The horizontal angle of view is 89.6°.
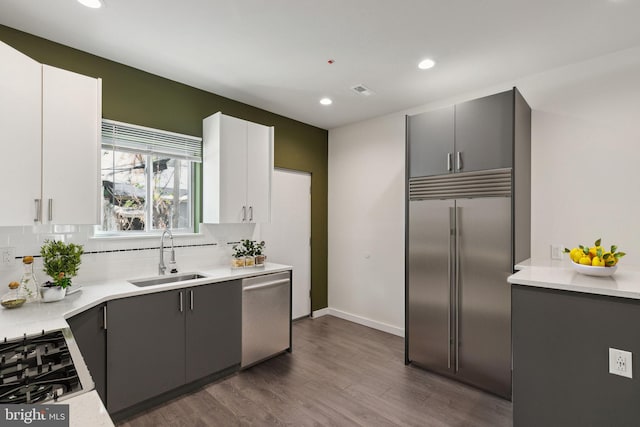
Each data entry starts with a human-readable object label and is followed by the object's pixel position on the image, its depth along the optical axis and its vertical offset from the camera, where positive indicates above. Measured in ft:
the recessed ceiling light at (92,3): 6.57 +4.40
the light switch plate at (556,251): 9.23 -1.00
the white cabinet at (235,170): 10.46 +1.57
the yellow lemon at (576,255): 6.58 -0.79
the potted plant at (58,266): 6.84 -1.08
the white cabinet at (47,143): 6.12 +1.54
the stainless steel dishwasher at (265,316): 9.96 -3.25
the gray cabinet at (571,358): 5.38 -2.60
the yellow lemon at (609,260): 6.18 -0.83
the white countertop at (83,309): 2.98 -1.80
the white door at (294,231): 13.76 -0.62
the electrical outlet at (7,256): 7.34 -0.90
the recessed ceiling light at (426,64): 9.08 +4.39
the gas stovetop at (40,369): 3.17 -1.74
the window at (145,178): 9.39 +1.22
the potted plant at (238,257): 10.73 -1.38
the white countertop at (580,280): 5.45 -1.21
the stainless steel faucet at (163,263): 9.77 -1.41
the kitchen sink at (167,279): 9.29 -1.89
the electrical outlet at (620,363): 5.35 -2.46
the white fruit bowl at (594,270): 6.11 -1.03
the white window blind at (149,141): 9.04 +2.31
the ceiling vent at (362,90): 10.88 +4.38
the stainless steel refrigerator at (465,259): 8.57 -1.23
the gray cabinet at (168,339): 7.42 -3.18
